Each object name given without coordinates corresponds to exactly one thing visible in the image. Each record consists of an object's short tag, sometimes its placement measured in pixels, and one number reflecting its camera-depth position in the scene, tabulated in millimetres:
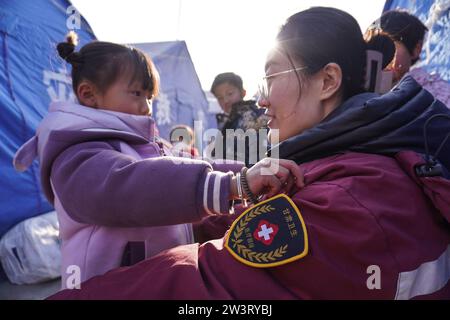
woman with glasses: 743
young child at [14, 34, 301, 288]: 951
